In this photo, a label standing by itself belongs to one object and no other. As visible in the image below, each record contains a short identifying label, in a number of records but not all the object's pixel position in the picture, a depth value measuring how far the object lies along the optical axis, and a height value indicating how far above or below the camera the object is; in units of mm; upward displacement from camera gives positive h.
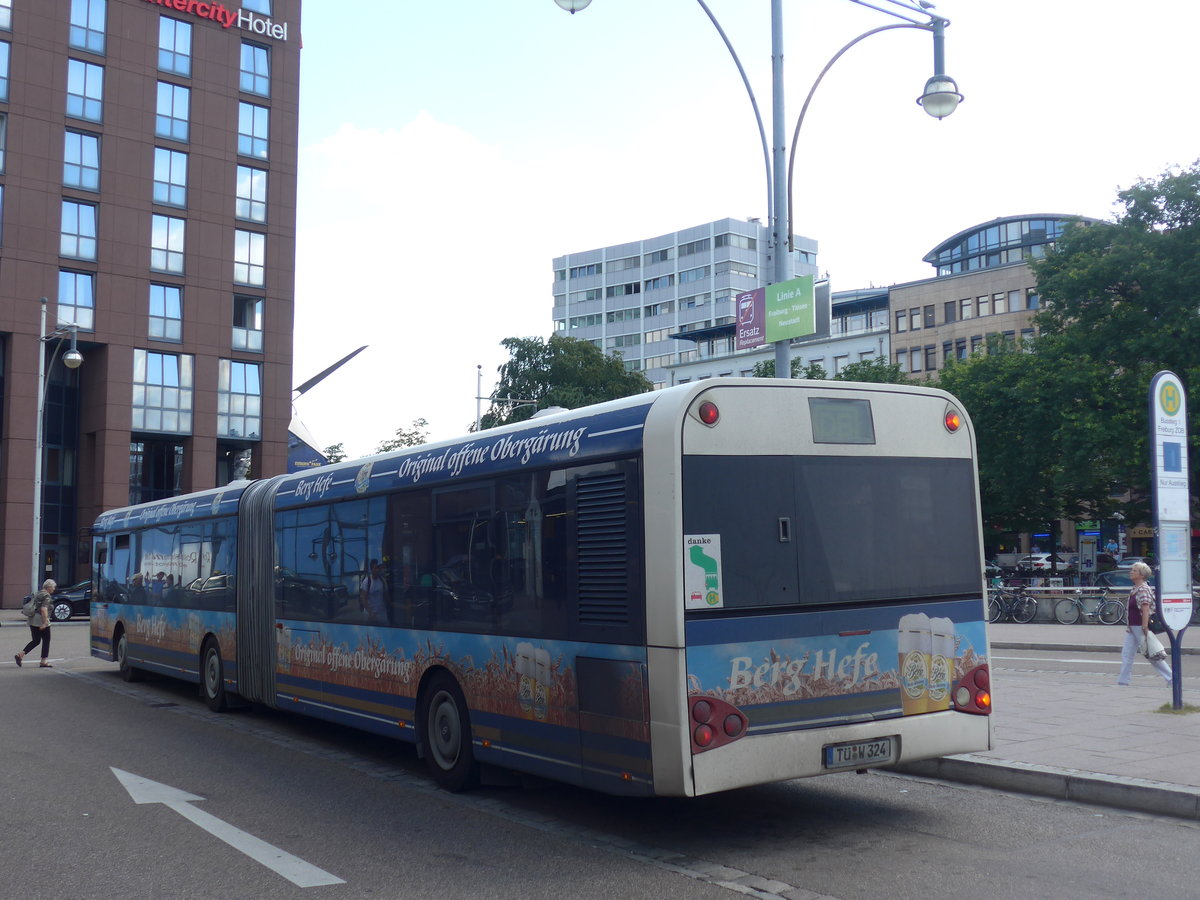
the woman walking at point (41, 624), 20797 -952
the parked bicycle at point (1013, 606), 30906 -1267
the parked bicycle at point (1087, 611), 29250 -1353
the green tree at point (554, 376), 68812 +10646
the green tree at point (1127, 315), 38844 +7916
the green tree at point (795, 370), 68938 +11135
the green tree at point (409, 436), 66000 +6997
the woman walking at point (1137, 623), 14789 -835
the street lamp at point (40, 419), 39375 +5047
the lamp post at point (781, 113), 13844 +5125
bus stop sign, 11180 +588
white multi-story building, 108438 +25804
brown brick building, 44906 +12420
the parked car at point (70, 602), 39469 -1111
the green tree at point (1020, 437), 42438 +4484
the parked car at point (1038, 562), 61797 -326
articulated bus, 6848 -192
